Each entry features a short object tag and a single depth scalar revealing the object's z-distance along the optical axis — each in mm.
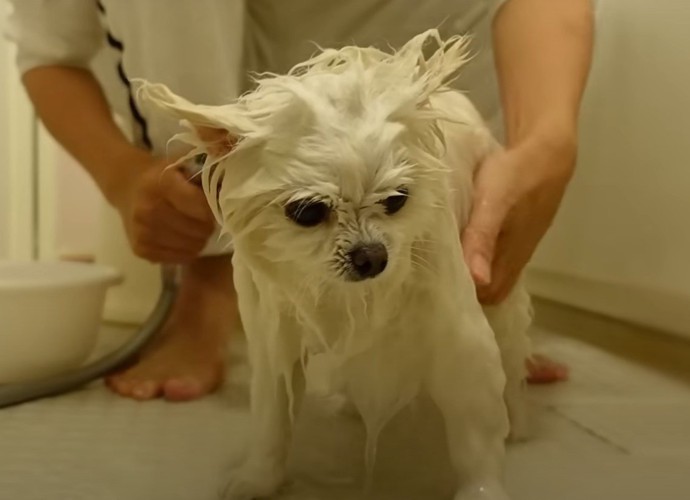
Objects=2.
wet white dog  447
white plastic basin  792
